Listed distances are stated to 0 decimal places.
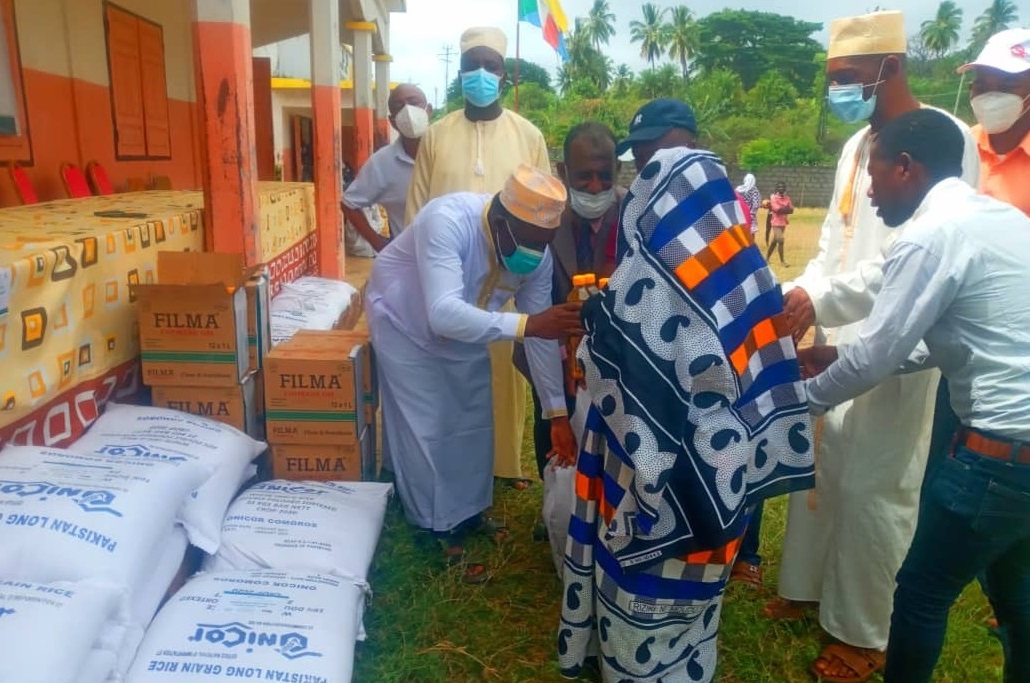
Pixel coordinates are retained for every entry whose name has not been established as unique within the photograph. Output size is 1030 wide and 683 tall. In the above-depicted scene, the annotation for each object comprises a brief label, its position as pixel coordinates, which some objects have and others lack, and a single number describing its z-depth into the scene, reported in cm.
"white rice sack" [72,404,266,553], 231
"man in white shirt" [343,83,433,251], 441
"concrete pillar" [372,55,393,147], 1189
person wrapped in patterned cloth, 160
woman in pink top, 1216
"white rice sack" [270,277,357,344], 426
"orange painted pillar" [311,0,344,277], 635
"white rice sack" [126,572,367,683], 182
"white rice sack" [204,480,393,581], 234
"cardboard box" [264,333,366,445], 290
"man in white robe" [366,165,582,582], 246
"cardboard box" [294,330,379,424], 310
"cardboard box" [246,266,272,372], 298
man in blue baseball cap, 268
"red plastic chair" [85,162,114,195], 488
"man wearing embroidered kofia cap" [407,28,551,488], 356
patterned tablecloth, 217
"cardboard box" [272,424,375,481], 297
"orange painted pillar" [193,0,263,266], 346
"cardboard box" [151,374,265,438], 282
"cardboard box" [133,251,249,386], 271
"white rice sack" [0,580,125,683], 148
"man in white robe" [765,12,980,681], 227
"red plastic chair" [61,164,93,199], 462
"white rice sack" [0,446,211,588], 177
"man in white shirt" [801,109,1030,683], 173
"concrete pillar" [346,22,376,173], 895
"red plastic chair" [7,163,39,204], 409
